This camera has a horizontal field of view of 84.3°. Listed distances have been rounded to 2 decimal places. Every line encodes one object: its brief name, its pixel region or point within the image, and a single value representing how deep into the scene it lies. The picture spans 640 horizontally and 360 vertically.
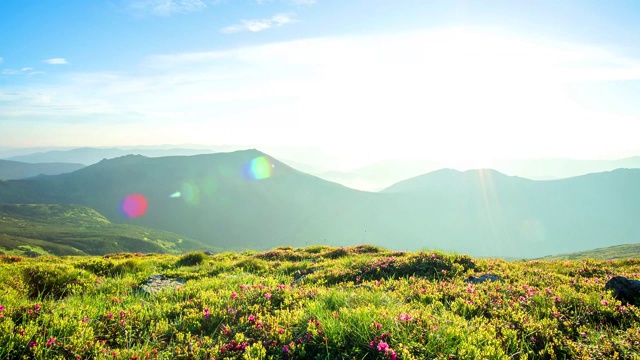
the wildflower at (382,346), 5.33
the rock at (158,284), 10.55
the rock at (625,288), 8.22
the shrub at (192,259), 20.39
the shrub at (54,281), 10.35
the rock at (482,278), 10.92
